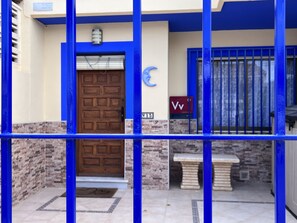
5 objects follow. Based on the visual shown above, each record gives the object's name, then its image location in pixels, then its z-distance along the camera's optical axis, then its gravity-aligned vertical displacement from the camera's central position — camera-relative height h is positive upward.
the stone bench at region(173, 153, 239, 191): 5.70 -1.07
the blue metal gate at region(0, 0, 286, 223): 1.48 -0.06
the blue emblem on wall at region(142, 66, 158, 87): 5.74 +0.65
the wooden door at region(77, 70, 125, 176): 6.06 -0.13
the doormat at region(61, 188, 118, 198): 5.38 -1.42
